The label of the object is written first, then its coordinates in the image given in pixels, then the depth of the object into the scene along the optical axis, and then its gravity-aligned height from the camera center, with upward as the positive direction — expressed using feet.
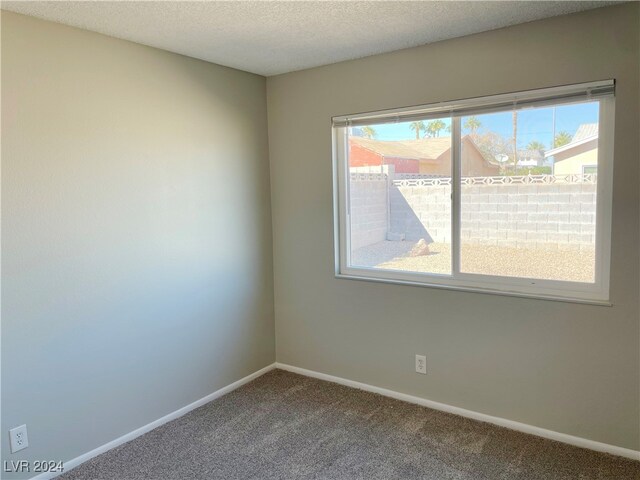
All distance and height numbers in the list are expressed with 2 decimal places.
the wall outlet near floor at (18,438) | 7.28 -3.57
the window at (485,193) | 8.10 +0.12
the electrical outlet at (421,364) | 9.98 -3.50
